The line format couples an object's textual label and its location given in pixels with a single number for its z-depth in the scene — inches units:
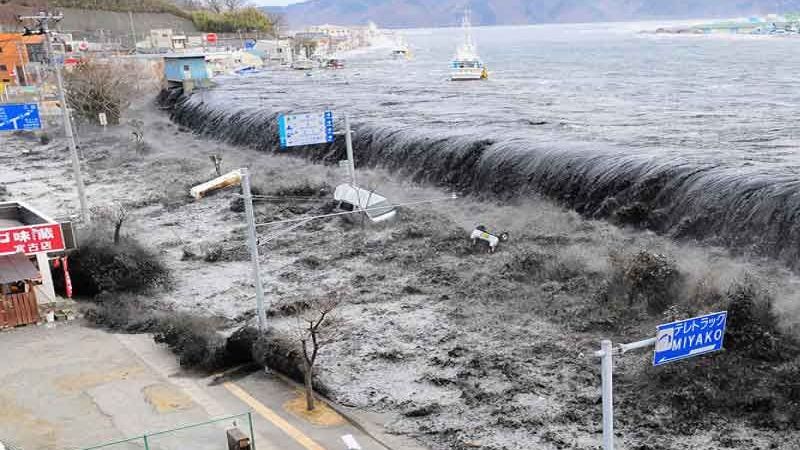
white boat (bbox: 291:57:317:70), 4997.5
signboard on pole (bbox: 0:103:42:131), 1338.6
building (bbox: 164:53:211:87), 3452.3
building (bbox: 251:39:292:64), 5605.3
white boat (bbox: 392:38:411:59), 6284.5
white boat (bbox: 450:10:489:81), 3560.5
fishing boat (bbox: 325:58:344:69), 5147.6
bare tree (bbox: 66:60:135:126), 2915.8
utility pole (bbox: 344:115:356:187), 1345.0
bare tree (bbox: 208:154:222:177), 1946.4
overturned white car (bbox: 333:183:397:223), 1480.1
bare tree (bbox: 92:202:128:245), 1566.1
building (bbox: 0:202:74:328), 992.9
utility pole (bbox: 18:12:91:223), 1277.1
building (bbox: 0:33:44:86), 3447.3
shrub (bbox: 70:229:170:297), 1157.1
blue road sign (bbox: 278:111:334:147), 1268.5
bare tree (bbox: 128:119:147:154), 2536.7
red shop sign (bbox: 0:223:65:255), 1003.9
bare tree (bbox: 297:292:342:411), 938.7
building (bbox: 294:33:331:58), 6043.3
